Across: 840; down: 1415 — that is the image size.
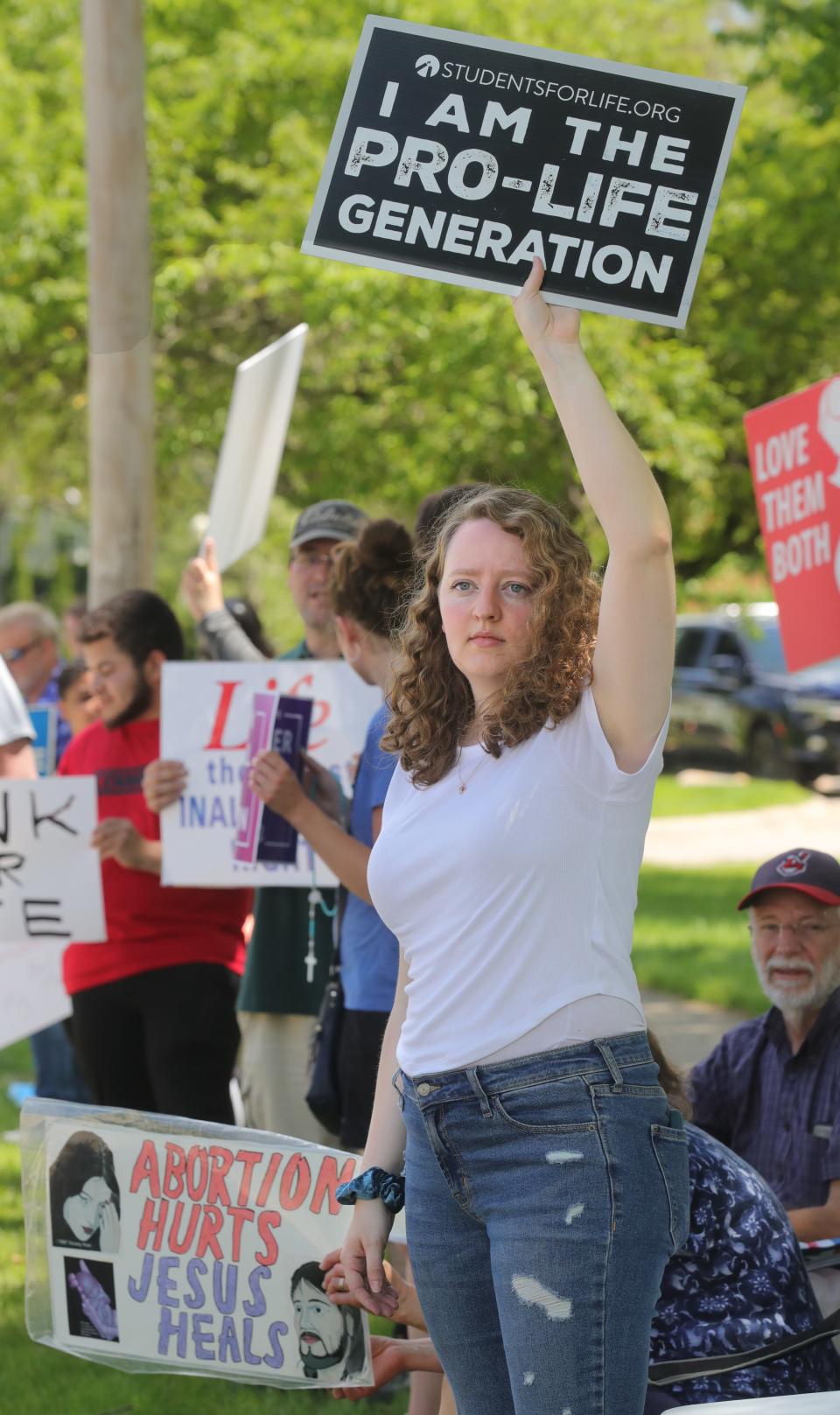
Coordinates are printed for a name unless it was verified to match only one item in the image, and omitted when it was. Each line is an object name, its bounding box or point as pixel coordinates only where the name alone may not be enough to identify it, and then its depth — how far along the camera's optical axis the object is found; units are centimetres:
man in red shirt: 948
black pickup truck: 4225
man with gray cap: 973
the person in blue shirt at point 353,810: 798
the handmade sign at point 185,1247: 666
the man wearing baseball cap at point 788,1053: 756
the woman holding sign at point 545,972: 462
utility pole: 1334
